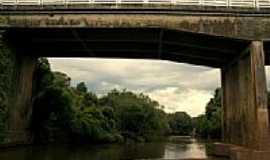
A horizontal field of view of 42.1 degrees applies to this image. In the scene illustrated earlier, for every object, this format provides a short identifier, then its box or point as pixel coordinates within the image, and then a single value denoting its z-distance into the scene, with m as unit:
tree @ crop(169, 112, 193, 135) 161.38
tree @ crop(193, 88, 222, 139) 70.45
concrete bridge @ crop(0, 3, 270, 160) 21.84
